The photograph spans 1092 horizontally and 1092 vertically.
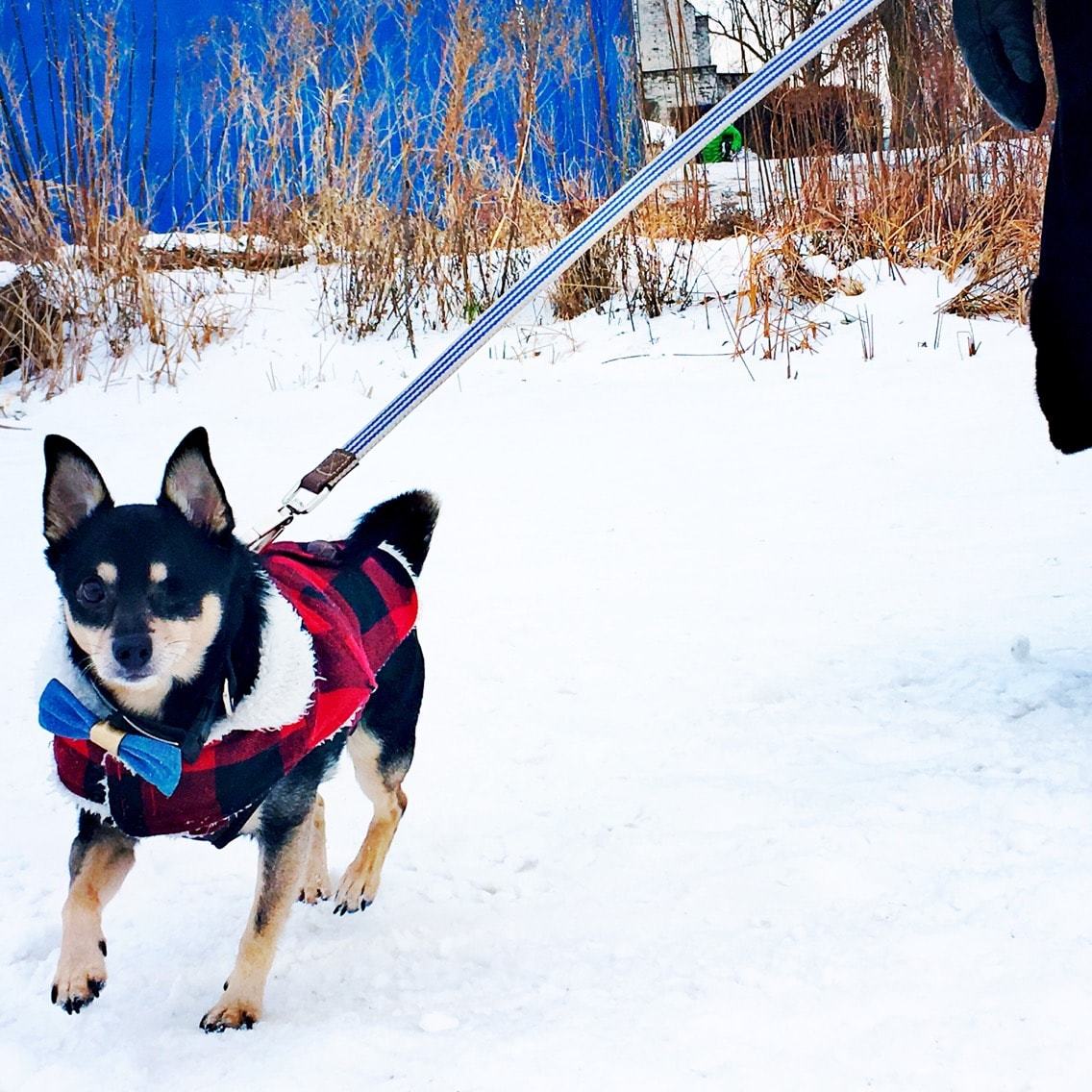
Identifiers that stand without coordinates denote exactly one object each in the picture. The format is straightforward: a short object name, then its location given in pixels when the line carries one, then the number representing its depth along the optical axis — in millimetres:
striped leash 2098
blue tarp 7004
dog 1859
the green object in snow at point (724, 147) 5238
